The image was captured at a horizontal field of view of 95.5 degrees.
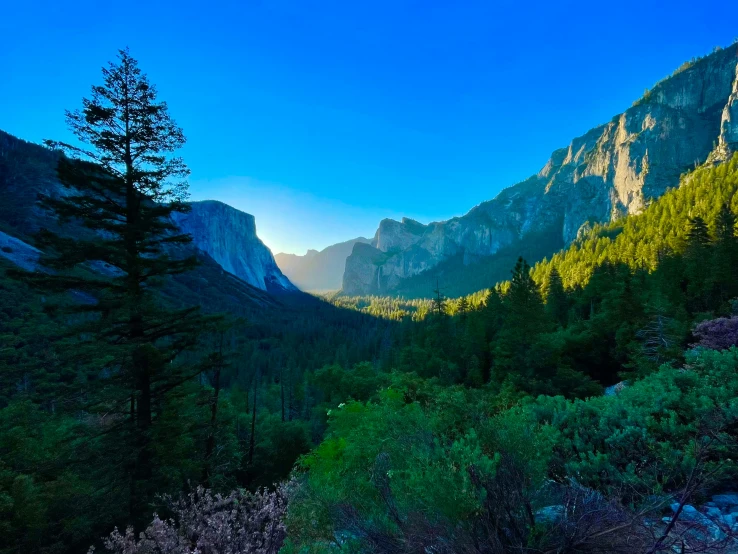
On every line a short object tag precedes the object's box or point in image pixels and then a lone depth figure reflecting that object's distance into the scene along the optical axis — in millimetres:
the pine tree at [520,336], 20281
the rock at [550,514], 3625
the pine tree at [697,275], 27698
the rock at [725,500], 5128
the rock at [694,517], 3595
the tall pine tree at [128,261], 8664
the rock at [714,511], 4758
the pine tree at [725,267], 26453
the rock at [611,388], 16425
